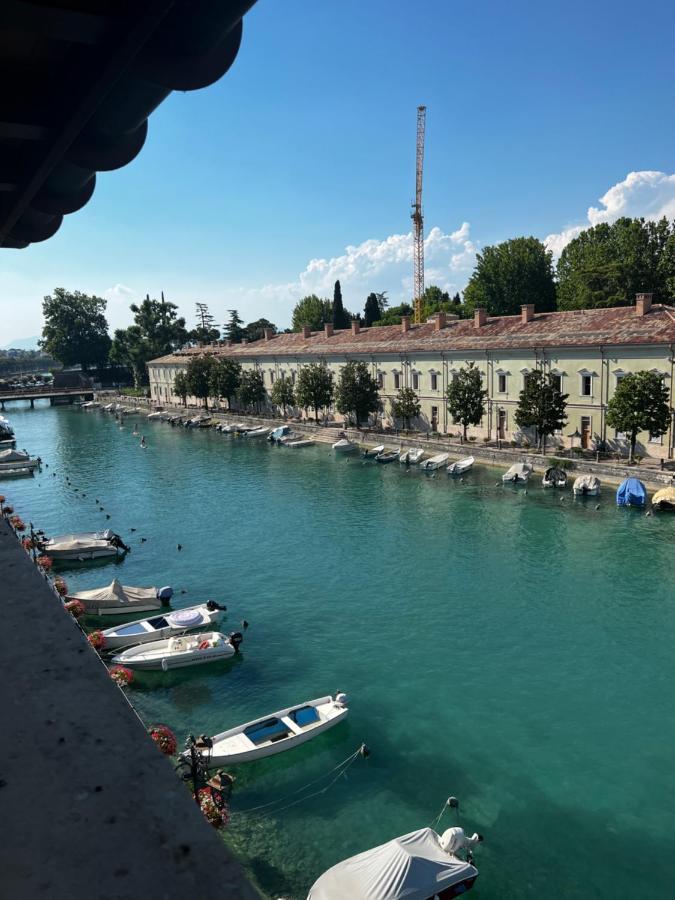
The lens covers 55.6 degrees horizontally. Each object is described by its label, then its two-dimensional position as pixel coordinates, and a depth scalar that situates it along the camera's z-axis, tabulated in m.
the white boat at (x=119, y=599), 24.50
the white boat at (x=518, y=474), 40.62
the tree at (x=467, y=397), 48.97
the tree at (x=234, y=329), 139.88
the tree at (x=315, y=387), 64.62
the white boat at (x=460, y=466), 44.28
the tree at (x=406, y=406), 55.16
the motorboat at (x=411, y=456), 48.50
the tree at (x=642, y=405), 37.31
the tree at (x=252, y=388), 77.38
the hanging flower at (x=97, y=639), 19.77
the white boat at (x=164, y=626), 21.80
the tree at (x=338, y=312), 114.50
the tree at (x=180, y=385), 92.44
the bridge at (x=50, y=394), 119.50
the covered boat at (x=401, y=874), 10.99
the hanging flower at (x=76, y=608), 21.17
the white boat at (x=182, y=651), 20.25
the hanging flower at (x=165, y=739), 13.94
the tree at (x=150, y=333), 121.50
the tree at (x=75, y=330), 135.75
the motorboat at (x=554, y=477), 39.25
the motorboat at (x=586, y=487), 36.94
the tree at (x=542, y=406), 42.75
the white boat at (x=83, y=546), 31.31
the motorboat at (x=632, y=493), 34.25
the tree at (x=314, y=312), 126.00
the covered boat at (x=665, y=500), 33.09
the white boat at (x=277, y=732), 15.43
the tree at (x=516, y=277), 88.62
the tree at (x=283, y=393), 70.31
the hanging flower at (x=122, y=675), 18.06
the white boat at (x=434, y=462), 46.38
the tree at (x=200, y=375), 87.06
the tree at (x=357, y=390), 59.22
